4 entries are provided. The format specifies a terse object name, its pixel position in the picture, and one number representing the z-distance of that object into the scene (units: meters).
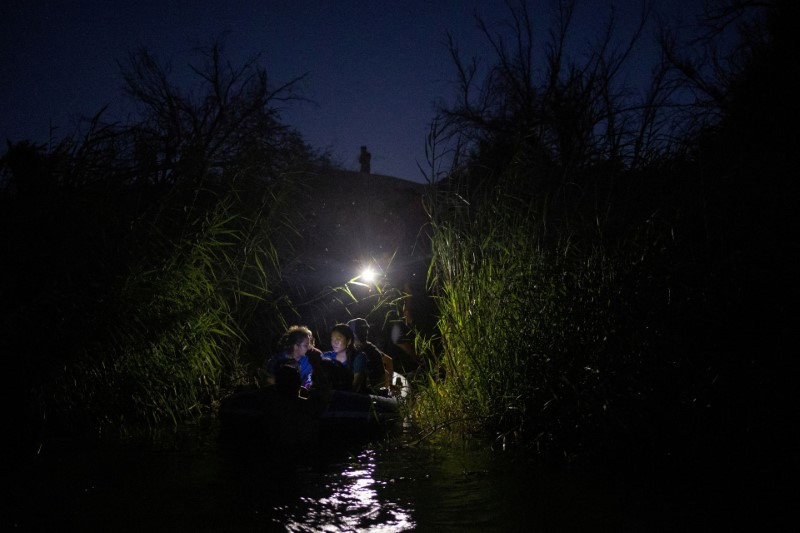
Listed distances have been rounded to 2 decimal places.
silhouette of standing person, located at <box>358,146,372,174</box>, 33.53
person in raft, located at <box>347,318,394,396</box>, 8.76
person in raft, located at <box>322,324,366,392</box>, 8.51
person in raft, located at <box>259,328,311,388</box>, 7.77
